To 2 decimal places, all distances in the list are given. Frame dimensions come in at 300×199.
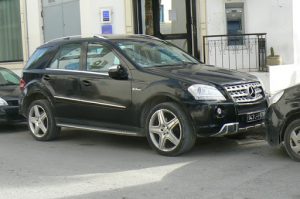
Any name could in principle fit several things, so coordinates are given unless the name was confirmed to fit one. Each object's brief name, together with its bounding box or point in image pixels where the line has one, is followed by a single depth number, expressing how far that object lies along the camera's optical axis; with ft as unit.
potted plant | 44.16
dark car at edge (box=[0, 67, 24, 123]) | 35.45
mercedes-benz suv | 24.67
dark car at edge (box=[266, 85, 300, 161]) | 23.04
